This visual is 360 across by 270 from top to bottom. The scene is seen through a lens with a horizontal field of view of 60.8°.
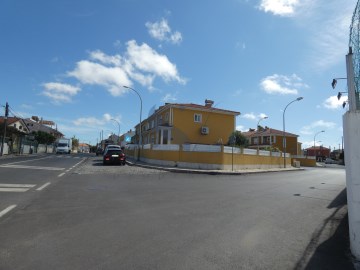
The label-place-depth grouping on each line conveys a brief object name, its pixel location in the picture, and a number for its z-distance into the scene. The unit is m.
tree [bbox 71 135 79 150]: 130.60
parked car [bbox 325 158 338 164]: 83.09
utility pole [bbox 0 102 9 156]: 39.26
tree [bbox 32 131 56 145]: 73.08
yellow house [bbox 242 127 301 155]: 70.12
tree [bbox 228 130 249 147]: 46.34
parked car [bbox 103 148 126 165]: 27.96
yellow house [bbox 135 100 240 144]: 39.09
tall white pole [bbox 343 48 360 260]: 4.64
